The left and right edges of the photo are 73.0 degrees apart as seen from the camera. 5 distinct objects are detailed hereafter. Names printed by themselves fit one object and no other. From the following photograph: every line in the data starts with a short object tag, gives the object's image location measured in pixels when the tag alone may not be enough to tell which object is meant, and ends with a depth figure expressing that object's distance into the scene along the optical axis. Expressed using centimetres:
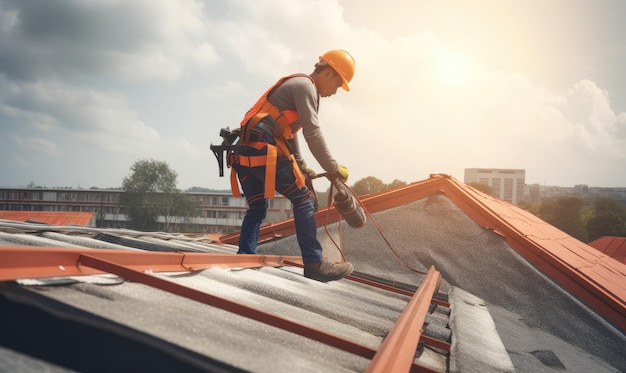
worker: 353
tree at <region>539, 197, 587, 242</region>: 6888
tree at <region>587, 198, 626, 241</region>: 6180
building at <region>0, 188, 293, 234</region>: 7838
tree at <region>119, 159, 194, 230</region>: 7575
